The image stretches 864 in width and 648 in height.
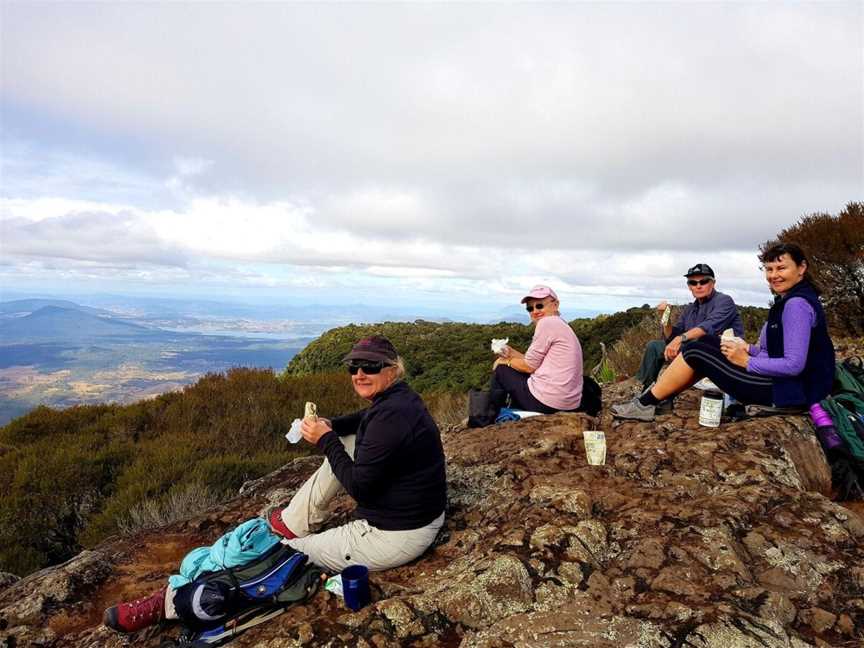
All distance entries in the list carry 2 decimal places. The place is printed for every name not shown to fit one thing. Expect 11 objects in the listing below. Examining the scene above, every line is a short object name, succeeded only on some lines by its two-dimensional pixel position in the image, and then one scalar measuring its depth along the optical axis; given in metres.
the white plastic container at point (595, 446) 4.15
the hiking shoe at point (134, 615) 2.91
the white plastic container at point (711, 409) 4.45
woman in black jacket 2.93
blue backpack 2.71
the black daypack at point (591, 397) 5.61
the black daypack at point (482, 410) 5.77
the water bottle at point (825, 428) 3.96
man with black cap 5.75
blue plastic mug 2.62
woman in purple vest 3.94
